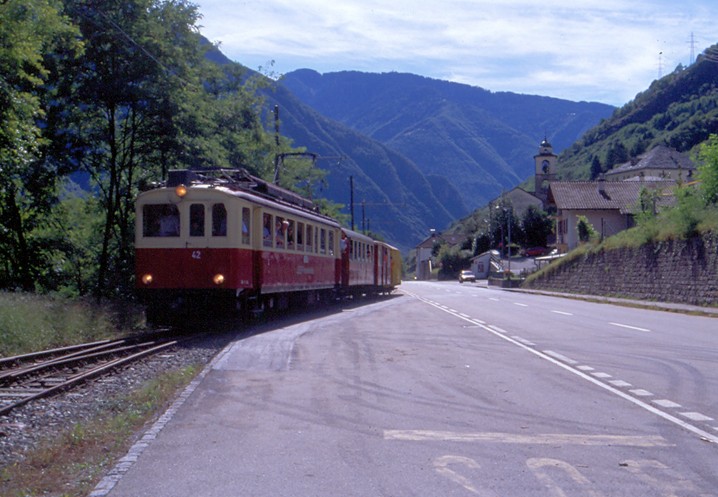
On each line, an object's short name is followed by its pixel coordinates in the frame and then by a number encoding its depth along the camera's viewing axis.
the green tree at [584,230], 55.34
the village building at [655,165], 122.06
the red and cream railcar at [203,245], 17.55
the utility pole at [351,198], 68.88
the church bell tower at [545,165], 121.69
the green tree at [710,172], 34.91
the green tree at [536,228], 103.56
